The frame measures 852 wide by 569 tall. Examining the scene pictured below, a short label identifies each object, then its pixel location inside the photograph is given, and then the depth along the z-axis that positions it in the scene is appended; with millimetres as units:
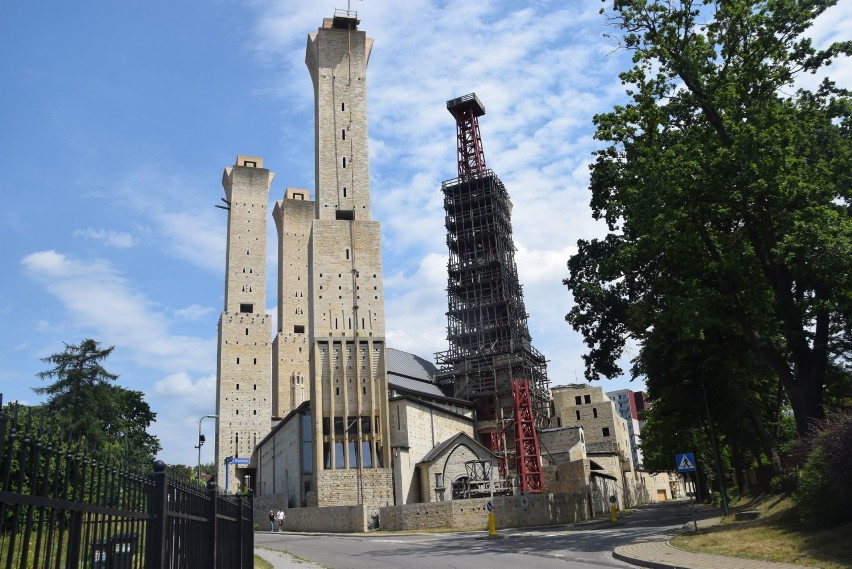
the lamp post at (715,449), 27267
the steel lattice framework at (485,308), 67938
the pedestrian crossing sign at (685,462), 23422
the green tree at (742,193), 20953
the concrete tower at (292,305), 88681
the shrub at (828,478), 15380
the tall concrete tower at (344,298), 50125
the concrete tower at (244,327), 76750
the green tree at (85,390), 51969
